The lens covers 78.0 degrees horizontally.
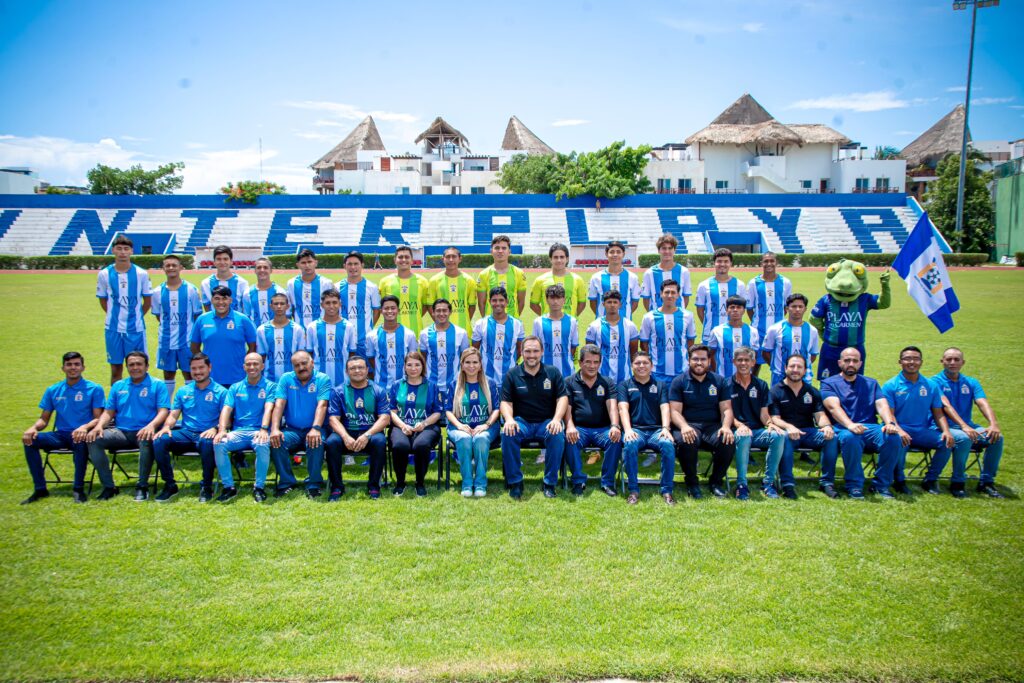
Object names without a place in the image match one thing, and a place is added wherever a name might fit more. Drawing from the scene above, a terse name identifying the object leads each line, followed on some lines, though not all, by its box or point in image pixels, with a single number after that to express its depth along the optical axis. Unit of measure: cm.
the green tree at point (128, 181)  6072
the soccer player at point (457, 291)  791
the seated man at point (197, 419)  577
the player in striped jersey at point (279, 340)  691
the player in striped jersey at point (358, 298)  755
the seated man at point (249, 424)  575
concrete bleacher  4044
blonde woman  592
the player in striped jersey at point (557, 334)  699
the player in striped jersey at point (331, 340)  694
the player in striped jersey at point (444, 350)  685
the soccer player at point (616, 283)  782
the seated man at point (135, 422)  573
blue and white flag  709
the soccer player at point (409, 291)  773
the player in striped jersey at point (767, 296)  800
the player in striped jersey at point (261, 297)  754
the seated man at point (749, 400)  600
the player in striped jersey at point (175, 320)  761
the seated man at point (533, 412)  590
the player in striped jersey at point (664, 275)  777
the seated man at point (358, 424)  582
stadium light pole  3419
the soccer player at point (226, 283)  780
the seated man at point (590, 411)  595
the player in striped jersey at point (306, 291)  767
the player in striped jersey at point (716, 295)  780
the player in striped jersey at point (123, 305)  786
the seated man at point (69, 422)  567
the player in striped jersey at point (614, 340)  705
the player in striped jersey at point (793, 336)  699
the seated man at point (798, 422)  582
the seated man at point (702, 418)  582
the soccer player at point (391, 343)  675
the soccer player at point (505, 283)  798
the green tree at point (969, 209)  3828
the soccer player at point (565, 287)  787
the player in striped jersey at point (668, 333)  712
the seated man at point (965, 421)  575
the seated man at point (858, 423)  577
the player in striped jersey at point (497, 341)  704
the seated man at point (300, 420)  582
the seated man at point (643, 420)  577
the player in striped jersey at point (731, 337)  694
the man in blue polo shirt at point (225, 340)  696
